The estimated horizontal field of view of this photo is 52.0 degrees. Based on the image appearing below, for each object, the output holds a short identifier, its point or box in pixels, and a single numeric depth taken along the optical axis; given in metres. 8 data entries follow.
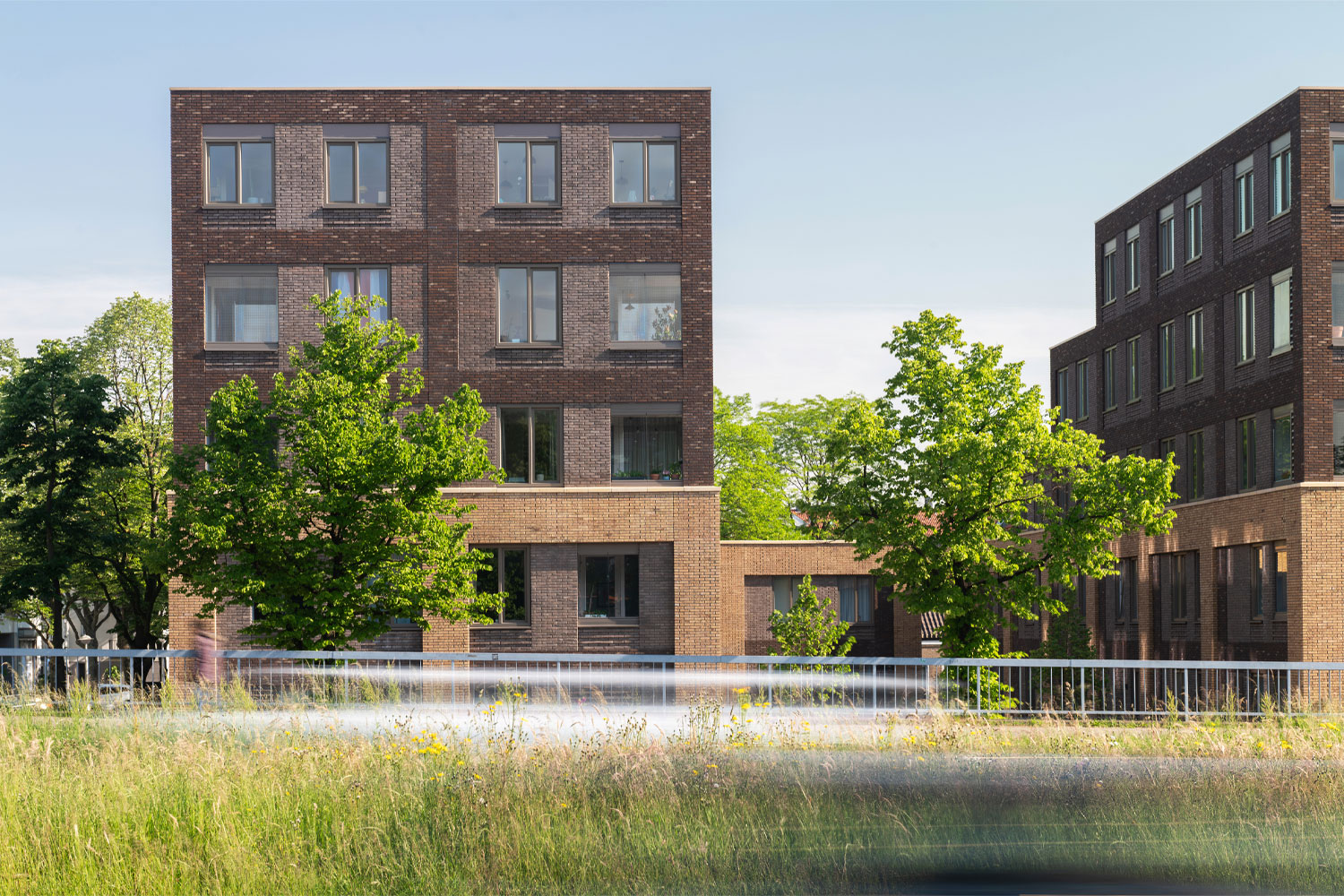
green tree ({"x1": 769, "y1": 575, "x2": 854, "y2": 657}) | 43.34
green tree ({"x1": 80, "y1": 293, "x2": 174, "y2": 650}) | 50.91
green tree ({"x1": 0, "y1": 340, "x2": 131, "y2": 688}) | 47.50
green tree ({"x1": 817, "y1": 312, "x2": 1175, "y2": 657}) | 30.59
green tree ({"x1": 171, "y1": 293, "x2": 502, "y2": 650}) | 29.73
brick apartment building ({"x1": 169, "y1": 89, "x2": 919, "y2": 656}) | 38.09
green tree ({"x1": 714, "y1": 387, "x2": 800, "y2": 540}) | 68.94
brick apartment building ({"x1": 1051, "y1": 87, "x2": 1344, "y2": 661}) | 37.44
